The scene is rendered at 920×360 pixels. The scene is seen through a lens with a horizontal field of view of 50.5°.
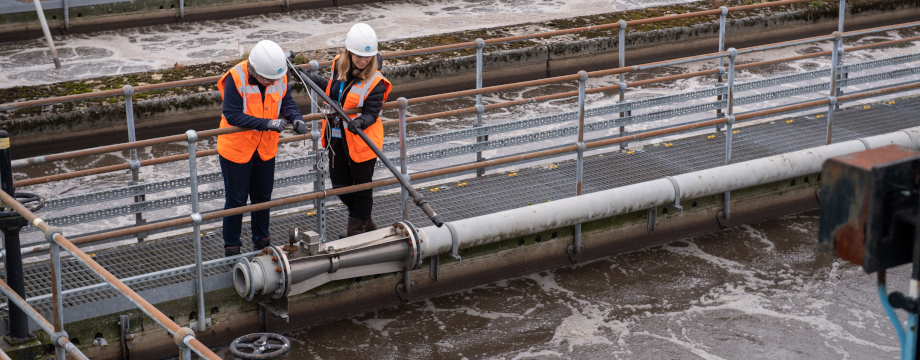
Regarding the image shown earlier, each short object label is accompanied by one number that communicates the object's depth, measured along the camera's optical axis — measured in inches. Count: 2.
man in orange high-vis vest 229.0
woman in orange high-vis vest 243.4
